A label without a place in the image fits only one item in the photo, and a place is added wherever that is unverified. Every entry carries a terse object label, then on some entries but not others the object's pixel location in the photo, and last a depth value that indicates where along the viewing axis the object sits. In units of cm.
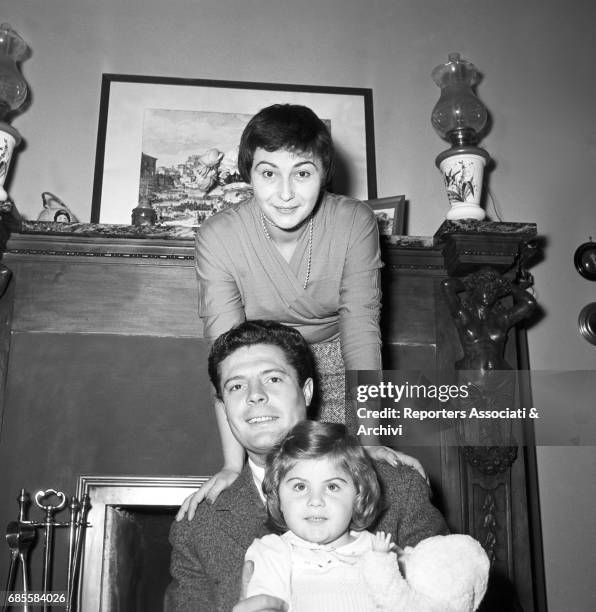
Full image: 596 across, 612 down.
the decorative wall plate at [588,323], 278
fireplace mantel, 230
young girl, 104
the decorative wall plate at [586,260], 282
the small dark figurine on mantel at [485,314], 242
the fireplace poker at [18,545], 216
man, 138
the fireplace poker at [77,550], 217
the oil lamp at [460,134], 254
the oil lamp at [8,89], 241
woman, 168
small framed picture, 261
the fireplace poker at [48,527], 217
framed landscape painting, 266
